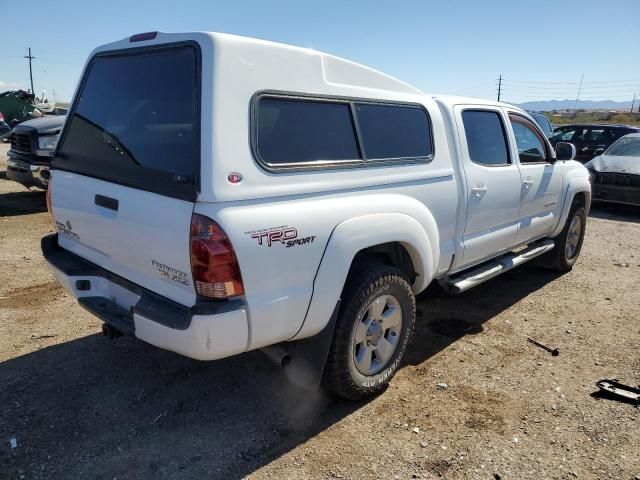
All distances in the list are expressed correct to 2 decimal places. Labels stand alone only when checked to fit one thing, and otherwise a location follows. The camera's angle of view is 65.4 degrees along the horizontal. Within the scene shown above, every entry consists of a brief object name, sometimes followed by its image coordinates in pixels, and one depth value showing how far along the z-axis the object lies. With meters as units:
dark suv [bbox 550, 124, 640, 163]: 12.57
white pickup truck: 2.36
